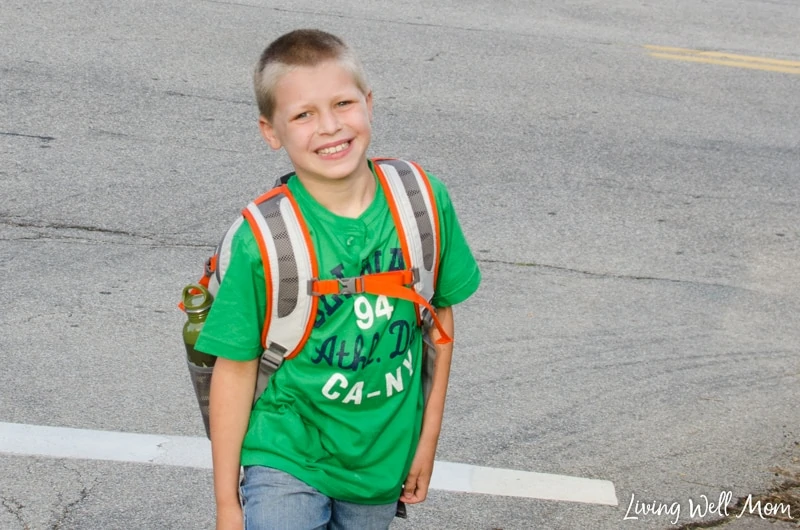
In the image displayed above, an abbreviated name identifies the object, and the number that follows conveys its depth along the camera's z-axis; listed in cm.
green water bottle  534
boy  520
